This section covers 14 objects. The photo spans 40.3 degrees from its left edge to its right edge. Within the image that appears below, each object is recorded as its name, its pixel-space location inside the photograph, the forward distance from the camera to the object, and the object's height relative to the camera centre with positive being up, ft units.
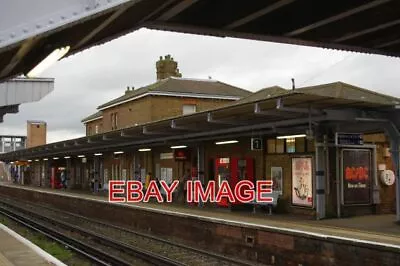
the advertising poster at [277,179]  60.64 -0.91
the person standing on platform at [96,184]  117.39 -2.75
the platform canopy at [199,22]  11.68 +5.50
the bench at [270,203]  58.85 -3.48
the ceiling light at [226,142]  67.97 +3.70
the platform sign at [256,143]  60.75 +3.06
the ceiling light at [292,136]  55.70 +3.63
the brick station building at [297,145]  47.62 +3.08
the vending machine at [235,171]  65.26 +0.00
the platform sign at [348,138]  51.83 +3.10
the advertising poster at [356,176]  55.16 -0.55
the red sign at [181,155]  80.59 +2.38
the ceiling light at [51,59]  15.19 +3.18
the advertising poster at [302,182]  55.62 -1.16
